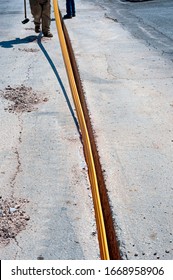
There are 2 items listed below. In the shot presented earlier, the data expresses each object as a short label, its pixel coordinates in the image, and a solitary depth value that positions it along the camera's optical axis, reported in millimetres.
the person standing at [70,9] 14961
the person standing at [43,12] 11914
